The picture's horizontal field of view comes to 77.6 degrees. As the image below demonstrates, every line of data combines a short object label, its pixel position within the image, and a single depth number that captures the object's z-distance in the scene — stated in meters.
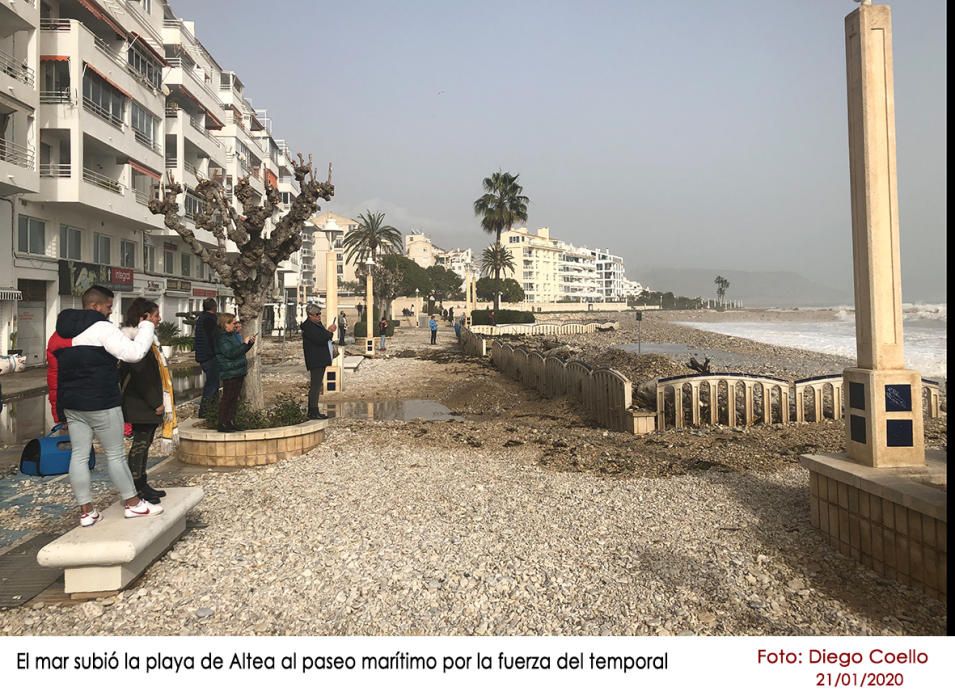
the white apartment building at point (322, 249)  101.44
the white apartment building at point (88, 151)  19.69
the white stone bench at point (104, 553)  3.30
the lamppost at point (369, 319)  24.28
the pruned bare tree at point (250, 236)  7.81
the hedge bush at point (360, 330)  35.91
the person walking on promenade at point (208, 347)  8.56
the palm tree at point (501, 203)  53.28
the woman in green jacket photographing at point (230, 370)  6.66
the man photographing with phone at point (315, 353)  9.12
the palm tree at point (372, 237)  54.66
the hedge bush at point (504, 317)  48.70
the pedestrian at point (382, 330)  27.94
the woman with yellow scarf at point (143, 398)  4.33
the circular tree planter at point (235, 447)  6.68
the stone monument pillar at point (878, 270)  3.89
